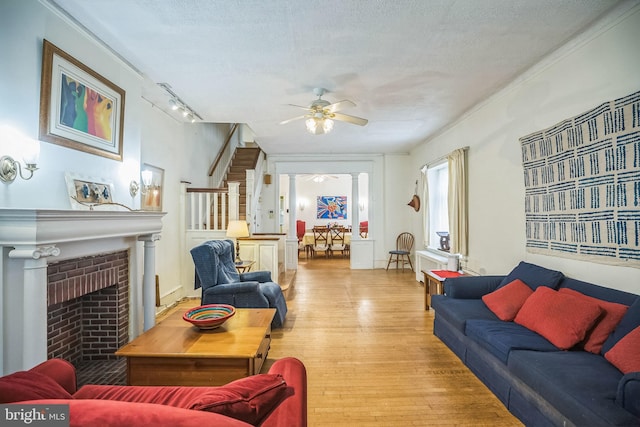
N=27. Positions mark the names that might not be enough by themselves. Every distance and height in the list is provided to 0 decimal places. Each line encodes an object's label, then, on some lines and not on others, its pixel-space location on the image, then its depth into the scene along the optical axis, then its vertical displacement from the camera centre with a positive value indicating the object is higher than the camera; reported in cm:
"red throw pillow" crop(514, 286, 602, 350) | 198 -68
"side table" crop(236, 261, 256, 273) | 444 -66
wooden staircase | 600 +123
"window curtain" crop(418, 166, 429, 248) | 592 +26
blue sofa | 144 -86
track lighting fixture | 343 +150
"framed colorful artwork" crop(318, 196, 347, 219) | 1131 +51
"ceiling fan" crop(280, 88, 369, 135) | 334 +116
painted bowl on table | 235 -77
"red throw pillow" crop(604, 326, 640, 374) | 161 -73
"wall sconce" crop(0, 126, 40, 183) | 179 +42
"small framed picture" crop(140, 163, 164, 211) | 375 +44
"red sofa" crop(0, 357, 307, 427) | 79 -62
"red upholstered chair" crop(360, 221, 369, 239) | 1003 -24
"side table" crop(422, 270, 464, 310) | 379 -81
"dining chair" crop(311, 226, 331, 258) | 934 -63
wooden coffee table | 204 -95
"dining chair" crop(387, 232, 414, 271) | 706 -67
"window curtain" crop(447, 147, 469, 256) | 430 +28
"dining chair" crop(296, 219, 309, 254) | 1012 -35
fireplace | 178 -46
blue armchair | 333 -73
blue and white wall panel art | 209 +28
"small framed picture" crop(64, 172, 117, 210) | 226 +24
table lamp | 443 -12
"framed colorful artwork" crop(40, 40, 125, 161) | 207 +89
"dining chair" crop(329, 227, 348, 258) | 943 -64
